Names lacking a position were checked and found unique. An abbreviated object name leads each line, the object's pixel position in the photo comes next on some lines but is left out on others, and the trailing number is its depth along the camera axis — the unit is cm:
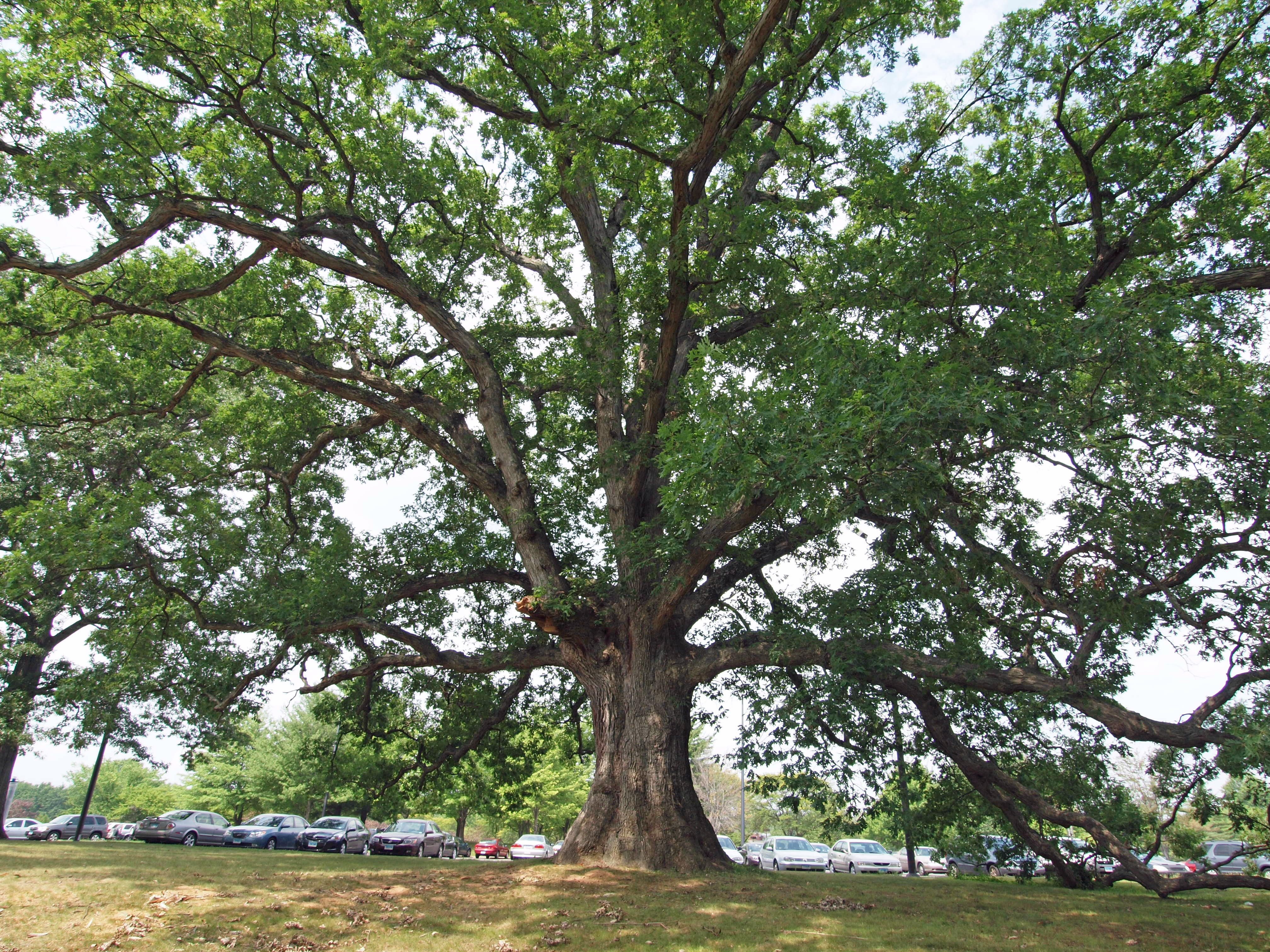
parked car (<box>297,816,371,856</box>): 2206
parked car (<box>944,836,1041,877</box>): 1238
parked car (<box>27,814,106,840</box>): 2816
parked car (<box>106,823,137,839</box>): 3088
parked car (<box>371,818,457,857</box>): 2181
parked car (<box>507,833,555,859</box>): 2248
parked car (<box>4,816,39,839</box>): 3009
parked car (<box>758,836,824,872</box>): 2175
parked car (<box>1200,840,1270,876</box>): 1975
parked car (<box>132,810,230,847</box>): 2233
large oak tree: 781
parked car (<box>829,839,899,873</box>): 2252
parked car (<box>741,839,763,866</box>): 2359
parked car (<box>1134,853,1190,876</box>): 2544
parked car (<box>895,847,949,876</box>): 2664
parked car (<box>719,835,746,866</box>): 2373
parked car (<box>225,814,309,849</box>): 2256
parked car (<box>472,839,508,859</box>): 2723
